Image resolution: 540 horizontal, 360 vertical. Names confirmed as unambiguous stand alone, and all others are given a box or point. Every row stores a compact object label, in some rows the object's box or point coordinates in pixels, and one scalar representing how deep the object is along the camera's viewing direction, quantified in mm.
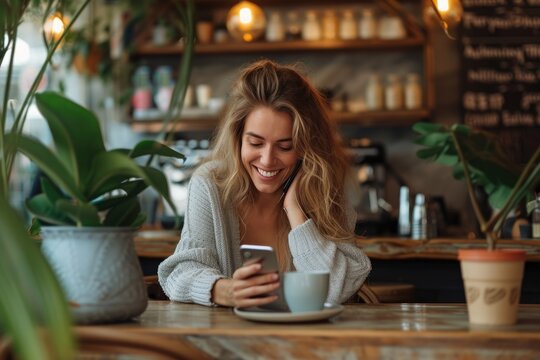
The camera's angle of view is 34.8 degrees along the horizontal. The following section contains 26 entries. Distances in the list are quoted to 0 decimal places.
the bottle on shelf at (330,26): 5465
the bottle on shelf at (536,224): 3363
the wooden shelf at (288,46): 5395
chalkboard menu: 5484
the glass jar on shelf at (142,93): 5625
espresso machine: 5152
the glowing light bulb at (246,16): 4637
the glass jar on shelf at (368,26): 5438
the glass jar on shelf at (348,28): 5457
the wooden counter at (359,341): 1258
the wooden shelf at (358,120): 5340
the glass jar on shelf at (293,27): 5493
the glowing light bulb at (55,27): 4375
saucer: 1444
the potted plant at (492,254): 1416
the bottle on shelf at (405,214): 4336
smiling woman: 2174
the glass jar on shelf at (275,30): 5516
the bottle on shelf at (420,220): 3814
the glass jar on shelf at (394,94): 5379
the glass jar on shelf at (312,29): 5461
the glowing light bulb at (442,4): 3465
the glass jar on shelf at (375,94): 5406
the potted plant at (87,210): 1300
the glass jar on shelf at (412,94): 5387
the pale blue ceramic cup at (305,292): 1527
